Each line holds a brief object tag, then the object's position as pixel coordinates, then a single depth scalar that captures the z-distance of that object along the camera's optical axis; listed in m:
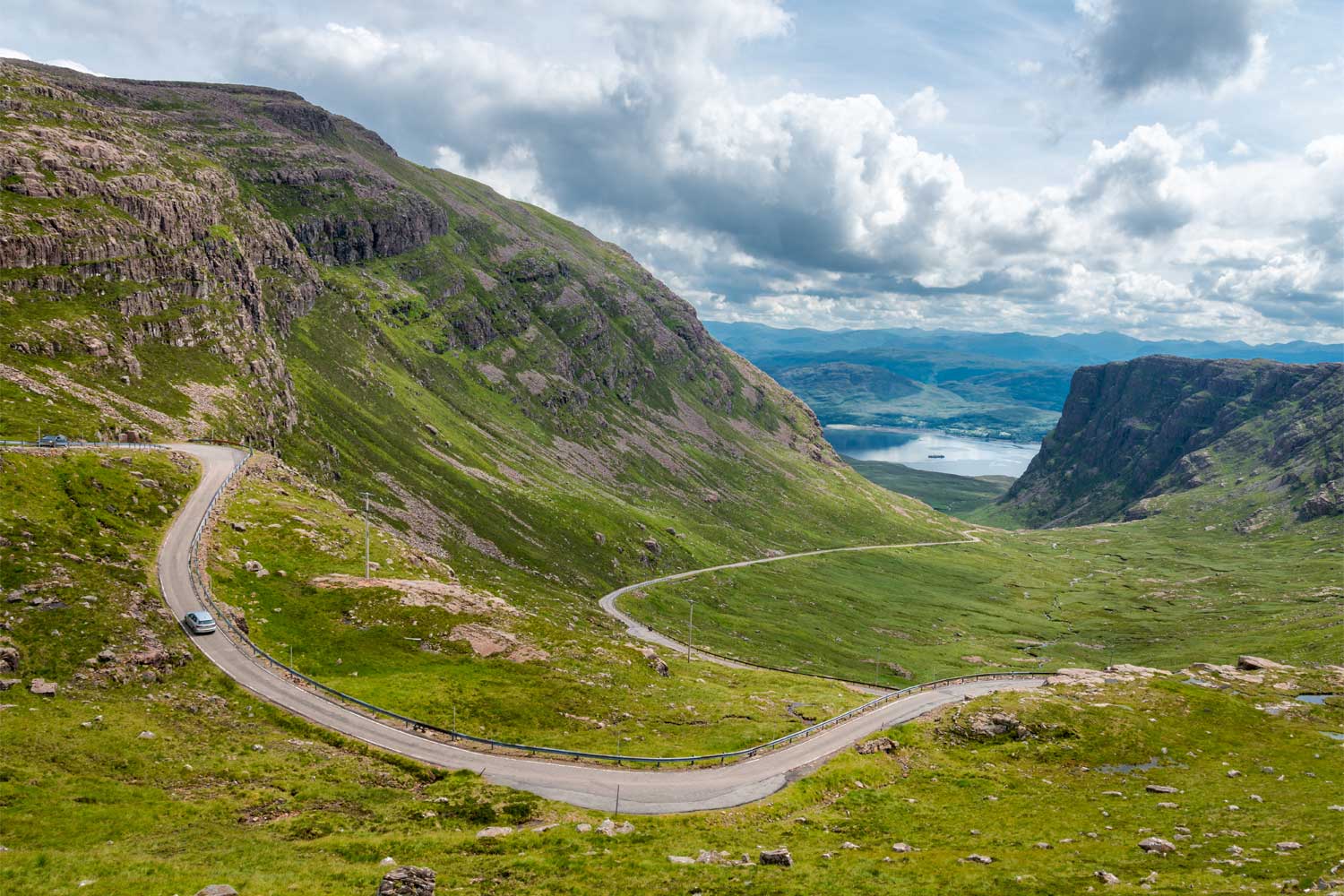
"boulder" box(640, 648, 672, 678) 80.31
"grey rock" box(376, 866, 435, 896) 28.19
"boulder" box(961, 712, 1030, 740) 70.81
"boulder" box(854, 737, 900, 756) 62.88
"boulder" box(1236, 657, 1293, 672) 109.06
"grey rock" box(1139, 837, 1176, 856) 40.81
